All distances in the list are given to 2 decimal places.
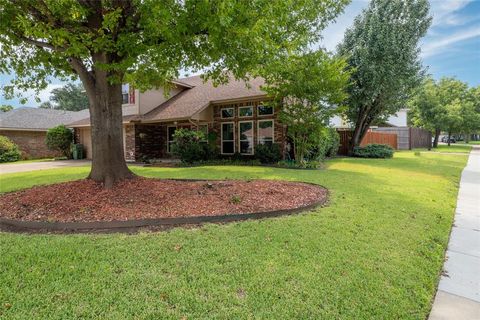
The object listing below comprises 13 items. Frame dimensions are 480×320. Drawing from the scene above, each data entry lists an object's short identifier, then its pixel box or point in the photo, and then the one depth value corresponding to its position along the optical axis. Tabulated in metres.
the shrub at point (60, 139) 20.95
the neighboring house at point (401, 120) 35.99
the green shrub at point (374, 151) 18.59
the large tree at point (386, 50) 16.34
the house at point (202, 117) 14.95
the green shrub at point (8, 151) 19.73
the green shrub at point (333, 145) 16.75
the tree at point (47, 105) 53.07
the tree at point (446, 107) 30.78
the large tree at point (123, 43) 4.92
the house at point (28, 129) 22.00
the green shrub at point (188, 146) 14.54
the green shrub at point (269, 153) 14.01
